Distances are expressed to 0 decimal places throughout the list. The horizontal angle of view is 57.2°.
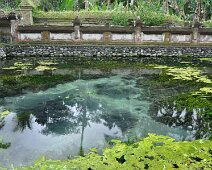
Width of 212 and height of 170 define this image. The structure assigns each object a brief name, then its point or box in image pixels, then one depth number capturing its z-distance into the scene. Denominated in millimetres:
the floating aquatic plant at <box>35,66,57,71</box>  11550
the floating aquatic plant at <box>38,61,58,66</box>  12348
